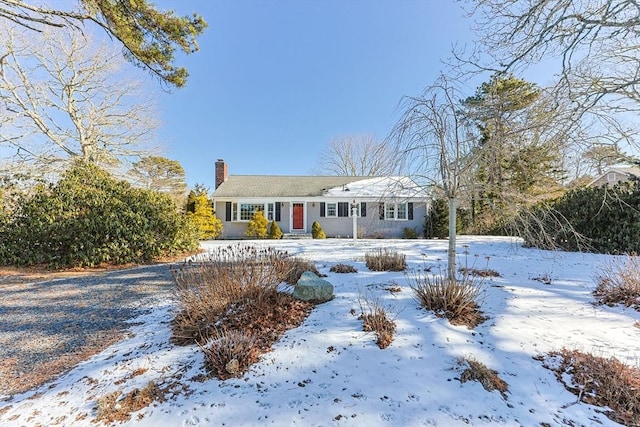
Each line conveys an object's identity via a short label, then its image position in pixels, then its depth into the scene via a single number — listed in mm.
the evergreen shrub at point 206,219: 14859
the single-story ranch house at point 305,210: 17531
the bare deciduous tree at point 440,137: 4434
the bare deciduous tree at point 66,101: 13172
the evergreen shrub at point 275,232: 16297
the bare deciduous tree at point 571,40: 4996
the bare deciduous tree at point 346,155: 28172
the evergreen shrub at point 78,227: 8117
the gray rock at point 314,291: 4449
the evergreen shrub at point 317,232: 16469
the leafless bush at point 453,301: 3725
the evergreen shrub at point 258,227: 16422
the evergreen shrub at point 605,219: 8336
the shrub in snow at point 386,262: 6609
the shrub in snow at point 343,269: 6508
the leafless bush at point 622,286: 4328
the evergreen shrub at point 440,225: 16275
